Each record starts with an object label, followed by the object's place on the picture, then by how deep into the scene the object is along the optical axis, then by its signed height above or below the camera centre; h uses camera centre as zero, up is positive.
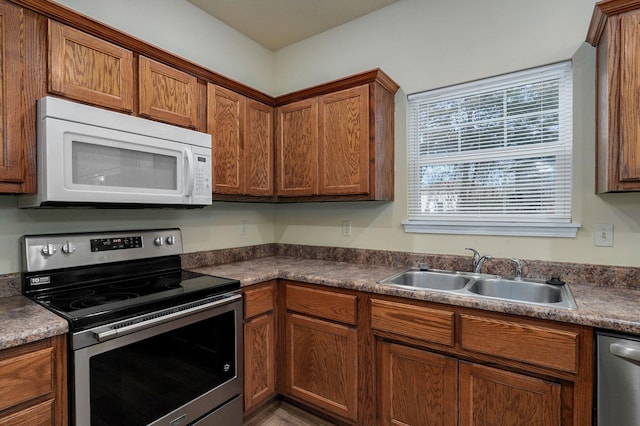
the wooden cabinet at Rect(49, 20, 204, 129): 1.53 +0.69
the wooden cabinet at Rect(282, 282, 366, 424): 1.95 -0.87
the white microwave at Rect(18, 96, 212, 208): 1.43 +0.26
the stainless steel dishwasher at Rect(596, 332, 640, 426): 1.23 -0.65
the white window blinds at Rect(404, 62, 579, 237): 1.92 +0.34
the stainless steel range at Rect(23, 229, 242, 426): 1.31 -0.52
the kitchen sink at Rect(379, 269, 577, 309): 1.76 -0.44
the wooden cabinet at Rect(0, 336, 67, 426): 1.11 -0.60
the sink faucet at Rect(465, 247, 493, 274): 2.03 -0.32
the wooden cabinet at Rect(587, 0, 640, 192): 1.46 +0.52
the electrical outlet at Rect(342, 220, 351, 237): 2.67 -0.14
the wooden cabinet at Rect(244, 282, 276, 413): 2.03 -0.86
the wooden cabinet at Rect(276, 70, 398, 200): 2.23 +0.50
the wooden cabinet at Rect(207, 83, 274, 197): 2.20 +0.49
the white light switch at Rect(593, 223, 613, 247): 1.78 -0.14
